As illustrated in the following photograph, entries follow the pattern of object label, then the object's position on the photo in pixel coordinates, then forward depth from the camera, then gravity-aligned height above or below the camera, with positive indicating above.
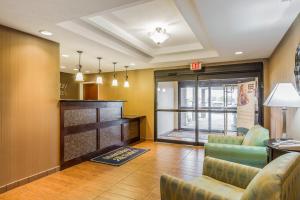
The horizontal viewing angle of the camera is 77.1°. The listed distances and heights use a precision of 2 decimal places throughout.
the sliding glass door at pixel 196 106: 5.31 -0.18
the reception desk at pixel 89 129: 3.56 -0.63
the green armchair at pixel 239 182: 1.06 -0.67
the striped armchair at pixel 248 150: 2.46 -0.69
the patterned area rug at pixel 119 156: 3.89 -1.25
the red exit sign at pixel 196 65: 4.98 +0.93
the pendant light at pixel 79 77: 3.78 +0.48
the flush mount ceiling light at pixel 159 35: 3.26 +1.15
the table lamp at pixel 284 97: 2.19 +0.03
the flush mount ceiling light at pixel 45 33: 2.82 +1.04
